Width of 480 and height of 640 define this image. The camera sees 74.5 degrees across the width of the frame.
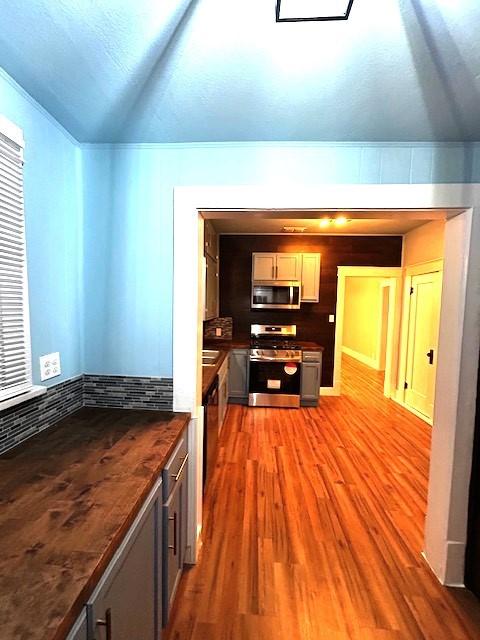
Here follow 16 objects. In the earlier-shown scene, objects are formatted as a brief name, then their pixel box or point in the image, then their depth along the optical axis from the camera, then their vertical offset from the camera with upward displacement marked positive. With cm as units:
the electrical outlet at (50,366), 143 -32
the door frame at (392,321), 491 -26
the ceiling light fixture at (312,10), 88 +84
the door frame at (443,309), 157 -3
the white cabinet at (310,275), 486 +43
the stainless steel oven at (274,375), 438 -102
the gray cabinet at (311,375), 450 -103
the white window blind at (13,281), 118 +6
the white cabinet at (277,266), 485 +56
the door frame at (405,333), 454 -42
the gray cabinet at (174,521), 128 -100
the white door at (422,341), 394 -48
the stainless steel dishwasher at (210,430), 214 -97
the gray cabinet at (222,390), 310 -95
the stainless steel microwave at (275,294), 481 +12
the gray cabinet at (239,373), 448 -102
